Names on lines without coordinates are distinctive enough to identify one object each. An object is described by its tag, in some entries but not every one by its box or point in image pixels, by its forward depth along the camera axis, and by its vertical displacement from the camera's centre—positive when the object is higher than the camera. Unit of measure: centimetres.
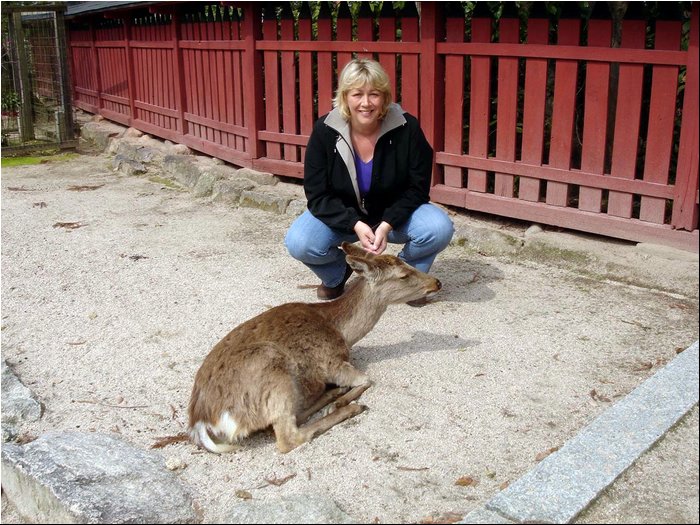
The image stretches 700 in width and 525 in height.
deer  357 -155
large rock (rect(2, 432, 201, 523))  300 -175
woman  501 -100
